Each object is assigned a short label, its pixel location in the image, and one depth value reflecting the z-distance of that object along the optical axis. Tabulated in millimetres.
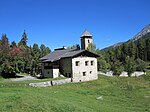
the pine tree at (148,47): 66330
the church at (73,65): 28938
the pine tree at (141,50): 67263
